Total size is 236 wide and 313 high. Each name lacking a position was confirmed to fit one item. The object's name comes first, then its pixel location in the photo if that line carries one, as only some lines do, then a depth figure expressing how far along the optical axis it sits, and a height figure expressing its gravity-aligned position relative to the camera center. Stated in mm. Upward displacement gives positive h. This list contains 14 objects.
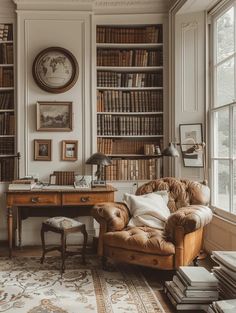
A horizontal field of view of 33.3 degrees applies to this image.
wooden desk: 4332 -501
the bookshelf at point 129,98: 4996 +693
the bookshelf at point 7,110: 4952 +532
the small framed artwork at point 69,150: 4902 +28
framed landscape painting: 4879 +450
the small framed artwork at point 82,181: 4556 -341
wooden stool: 3812 -751
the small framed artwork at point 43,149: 4875 +34
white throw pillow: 3920 -589
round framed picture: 4852 +1026
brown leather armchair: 3402 -751
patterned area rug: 2924 -1143
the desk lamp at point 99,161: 4543 -102
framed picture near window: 4727 +132
